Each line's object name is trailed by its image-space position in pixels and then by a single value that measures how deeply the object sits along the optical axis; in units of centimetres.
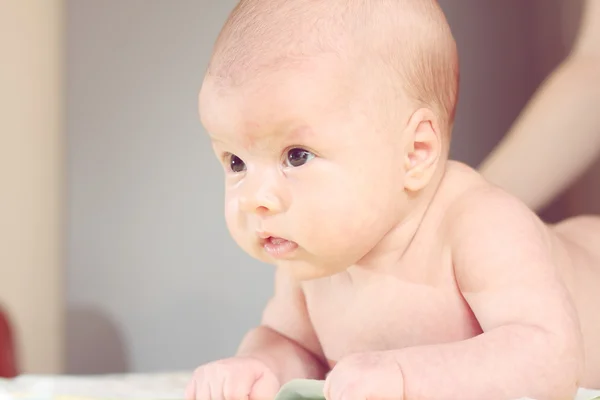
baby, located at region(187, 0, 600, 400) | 61
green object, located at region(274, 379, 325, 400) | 64
